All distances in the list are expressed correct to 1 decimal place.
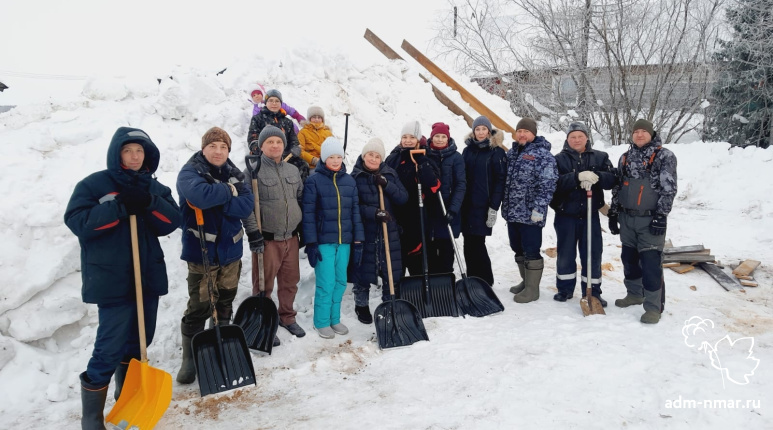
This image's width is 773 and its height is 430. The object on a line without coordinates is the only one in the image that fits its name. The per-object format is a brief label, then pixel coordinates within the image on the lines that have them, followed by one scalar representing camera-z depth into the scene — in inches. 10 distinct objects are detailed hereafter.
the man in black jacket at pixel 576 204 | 182.1
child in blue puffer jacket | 162.7
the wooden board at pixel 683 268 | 229.8
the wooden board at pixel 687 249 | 238.5
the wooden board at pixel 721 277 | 209.8
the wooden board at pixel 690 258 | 235.1
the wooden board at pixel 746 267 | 220.7
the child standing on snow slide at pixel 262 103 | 251.0
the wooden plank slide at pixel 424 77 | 376.9
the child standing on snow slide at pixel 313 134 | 219.8
